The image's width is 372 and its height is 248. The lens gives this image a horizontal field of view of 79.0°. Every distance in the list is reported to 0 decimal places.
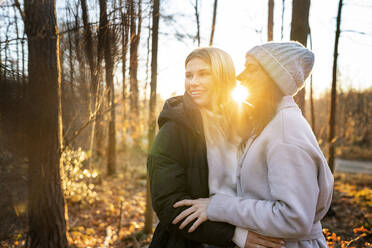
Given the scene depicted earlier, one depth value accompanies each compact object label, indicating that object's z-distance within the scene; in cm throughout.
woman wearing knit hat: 118
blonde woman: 148
